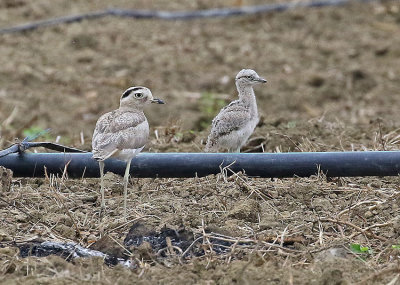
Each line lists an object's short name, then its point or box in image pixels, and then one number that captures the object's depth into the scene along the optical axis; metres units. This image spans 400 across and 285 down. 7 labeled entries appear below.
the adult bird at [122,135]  11.88
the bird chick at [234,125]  14.55
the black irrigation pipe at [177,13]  27.52
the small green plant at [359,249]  10.77
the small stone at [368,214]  12.06
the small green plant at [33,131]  19.47
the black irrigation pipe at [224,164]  12.92
